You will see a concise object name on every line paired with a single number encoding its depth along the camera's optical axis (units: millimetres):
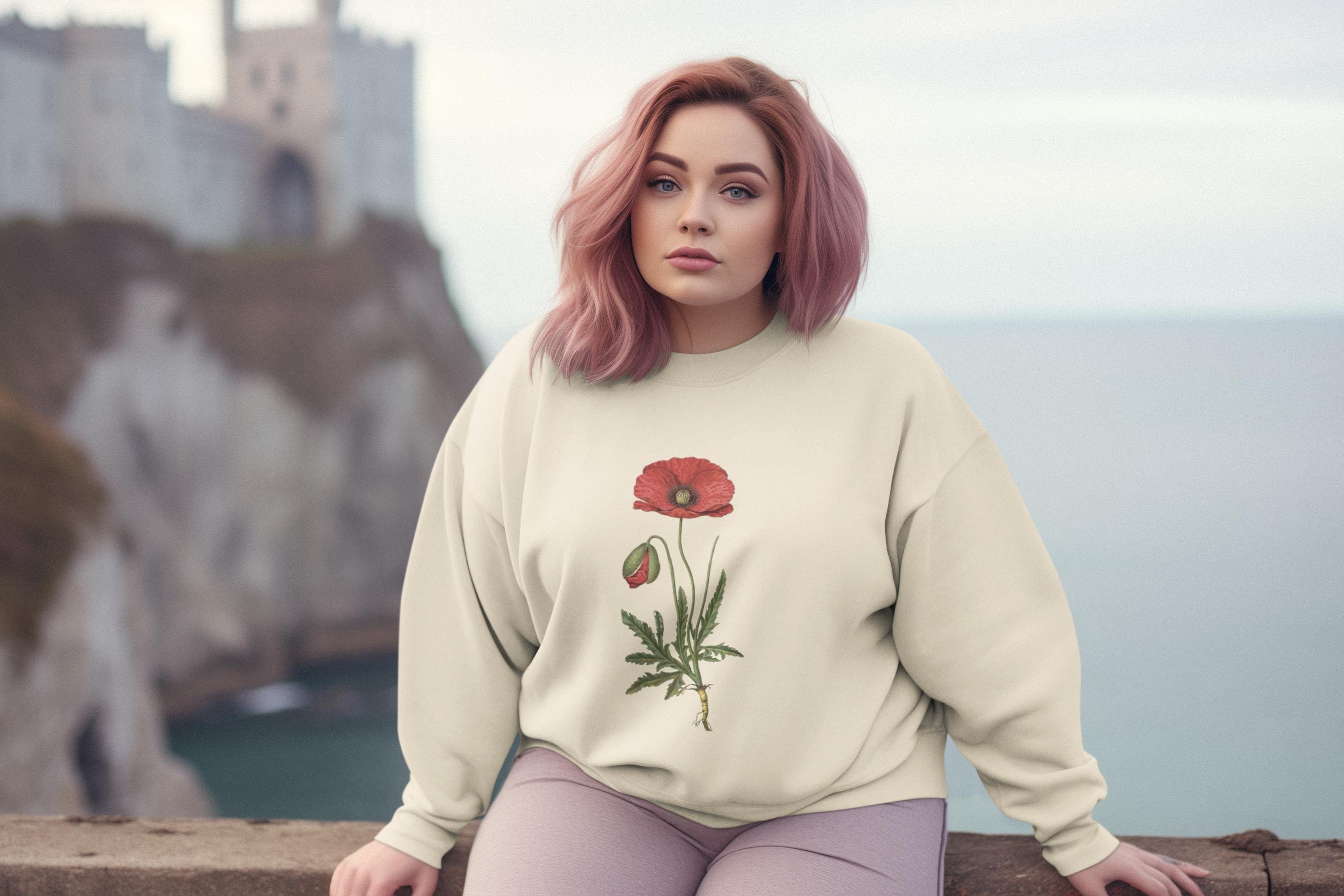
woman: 1327
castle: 22641
